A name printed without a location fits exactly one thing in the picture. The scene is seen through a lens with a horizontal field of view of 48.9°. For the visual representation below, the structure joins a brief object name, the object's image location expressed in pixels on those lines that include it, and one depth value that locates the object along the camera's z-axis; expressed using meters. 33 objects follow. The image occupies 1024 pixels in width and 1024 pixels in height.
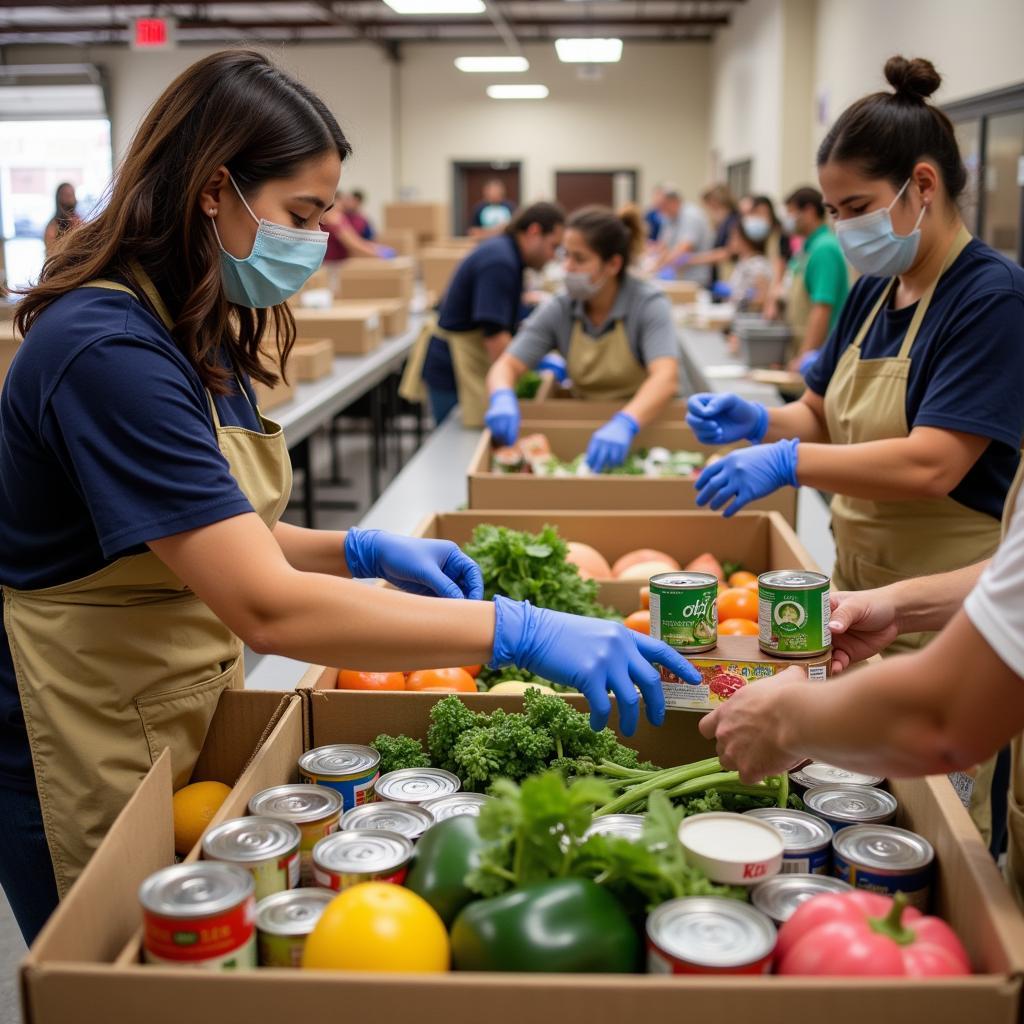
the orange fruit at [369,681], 1.95
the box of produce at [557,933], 0.98
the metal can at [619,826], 1.35
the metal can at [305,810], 1.33
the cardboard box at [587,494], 3.15
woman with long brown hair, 1.34
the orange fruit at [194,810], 1.55
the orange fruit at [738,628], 2.11
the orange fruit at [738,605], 2.28
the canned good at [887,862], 1.25
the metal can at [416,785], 1.47
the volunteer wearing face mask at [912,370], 2.15
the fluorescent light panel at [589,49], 13.22
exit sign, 11.88
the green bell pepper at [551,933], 1.07
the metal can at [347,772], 1.49
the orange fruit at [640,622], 2.21
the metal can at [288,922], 1.12
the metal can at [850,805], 1.40
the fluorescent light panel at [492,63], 14.09
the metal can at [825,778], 1.52
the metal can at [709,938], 1.03
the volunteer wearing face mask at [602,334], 3.92
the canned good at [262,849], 1.21
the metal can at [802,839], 1.29
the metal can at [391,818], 1.35
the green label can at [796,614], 1.55
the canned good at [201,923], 1.06
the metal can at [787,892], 1.19
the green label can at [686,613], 1.59
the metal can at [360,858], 1.21
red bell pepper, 1.04
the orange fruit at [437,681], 1.99
